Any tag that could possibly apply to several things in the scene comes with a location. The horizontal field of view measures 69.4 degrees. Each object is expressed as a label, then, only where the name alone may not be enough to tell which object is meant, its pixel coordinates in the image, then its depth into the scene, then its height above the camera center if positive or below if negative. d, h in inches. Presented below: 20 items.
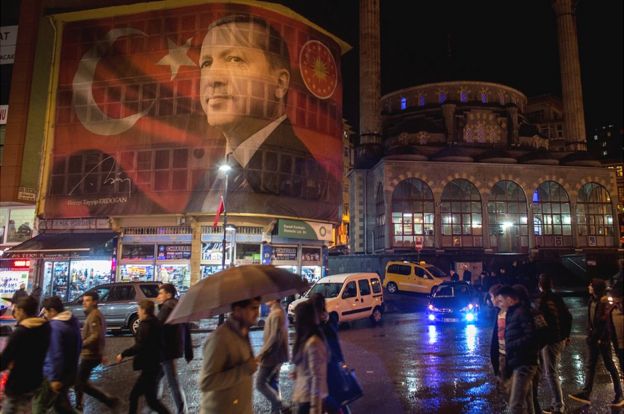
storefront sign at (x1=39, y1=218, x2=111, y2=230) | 994.7 +77.3
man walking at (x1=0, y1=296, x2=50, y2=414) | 194.9 -44.3
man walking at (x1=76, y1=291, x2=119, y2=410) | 257.1 -55.0
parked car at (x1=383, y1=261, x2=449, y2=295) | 1002.7 -31.2
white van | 636.1 -49.8
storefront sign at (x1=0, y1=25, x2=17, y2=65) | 1054.4 +499.0
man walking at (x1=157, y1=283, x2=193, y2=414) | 249.1 -49.1
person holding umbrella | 153.9 -36.9
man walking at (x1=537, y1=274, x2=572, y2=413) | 267.3 -40.4
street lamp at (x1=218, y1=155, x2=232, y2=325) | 756.0 +102.8
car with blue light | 690.2 -61.8
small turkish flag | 809.5 +93.0
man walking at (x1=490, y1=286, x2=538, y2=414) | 215.6 -41.7
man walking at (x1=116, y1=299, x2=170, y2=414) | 236.1 -52.9
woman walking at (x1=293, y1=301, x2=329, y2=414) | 176.9 -39.4
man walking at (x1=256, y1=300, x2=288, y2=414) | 248.8 -52.8
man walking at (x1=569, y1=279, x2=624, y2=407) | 287.6 -50.6
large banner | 972.6 +320.5
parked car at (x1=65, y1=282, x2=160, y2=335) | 612.1 -59.1
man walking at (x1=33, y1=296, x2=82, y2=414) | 211.3 -50.7
